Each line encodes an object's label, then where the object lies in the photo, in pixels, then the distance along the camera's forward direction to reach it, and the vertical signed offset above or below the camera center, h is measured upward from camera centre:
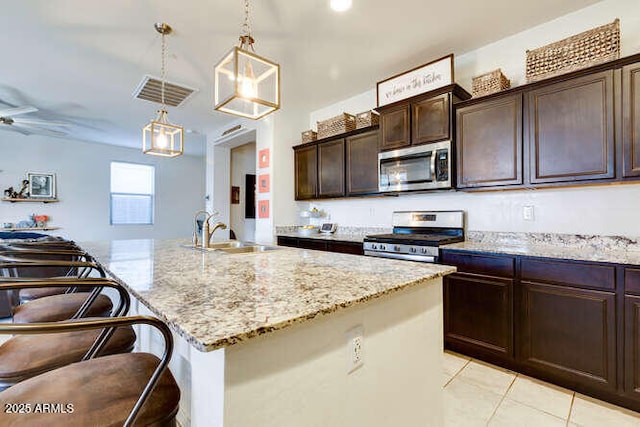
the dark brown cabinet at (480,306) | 2.13 -0.72
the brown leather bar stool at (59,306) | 1.23 -0.47
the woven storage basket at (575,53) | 1.94 +1.13
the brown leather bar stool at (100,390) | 0.65 -0.46
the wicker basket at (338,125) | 3.75 +1.15
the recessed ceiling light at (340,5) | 2.07 +1.49
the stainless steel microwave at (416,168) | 2.71 +0.45
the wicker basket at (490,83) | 2.47 +1.10
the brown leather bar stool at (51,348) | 0.93 -0.47
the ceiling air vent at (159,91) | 3.46 +1.54
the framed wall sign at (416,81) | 2.71 +1.31
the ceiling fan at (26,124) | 3.55 +1.32
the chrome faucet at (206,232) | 2.33 -0.14
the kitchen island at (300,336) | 0.67 -0.35
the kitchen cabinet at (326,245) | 3.18 -0.37
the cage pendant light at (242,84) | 1.70 +0.80
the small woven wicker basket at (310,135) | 4.27 +1.14
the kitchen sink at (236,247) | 2.28 -0.27
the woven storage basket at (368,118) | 3.48 +1.13
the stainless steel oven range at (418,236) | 2.55 -0.23
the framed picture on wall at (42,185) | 5.50 +0.57
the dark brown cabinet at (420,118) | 2.69 +0.93
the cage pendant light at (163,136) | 2.86 +0.80
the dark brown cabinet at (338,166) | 3.48 +0.62
